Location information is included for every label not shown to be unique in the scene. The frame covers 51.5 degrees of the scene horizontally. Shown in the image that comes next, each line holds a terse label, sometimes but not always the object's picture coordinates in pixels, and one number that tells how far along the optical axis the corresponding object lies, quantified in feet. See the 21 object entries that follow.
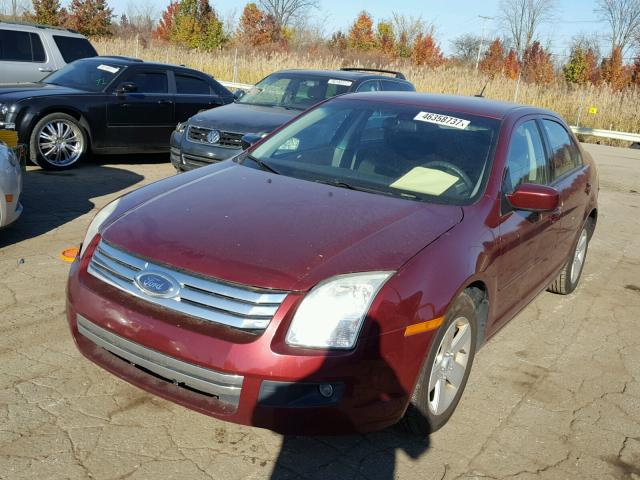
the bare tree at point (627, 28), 162.09
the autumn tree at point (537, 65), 95.35
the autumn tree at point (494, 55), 128.98
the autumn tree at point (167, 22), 170.12
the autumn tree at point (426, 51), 150.92
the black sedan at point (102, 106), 27.99
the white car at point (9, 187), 17.67
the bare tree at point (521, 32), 175.32
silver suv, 37.37
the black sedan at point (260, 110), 26.81
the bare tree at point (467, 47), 222.89
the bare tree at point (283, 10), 190.70
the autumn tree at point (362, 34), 169.07
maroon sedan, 8.89
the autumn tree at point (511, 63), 122.42
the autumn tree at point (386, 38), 163.73
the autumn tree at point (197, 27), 150.61
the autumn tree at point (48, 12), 115.43
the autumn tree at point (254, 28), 161.07
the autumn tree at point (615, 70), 111.06
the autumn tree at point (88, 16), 122.93
